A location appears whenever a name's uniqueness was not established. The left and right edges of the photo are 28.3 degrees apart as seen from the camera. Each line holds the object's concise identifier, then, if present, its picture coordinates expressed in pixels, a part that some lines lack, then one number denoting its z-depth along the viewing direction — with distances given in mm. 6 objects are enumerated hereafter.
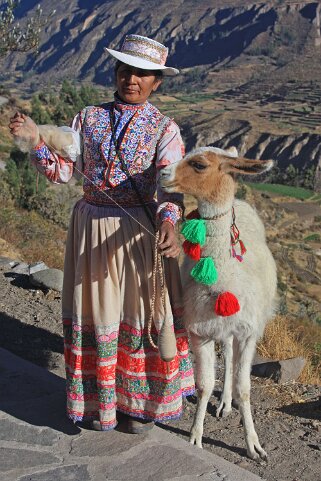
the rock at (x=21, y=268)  6414
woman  2848
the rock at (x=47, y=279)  5891
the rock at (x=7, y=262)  6645
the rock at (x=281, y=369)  4527
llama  2861
